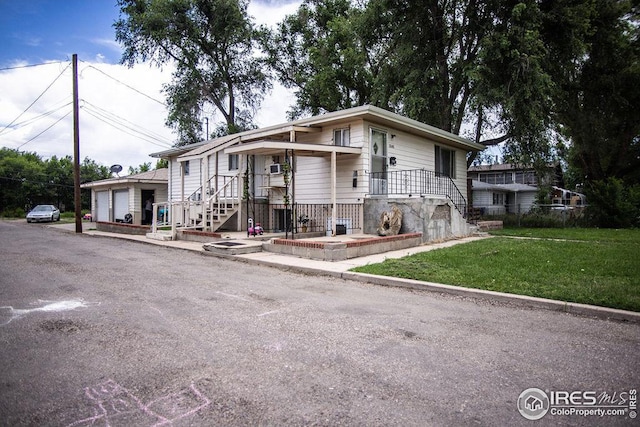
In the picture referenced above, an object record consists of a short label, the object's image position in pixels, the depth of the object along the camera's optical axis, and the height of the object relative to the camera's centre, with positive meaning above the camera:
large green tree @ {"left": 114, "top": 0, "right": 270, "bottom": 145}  29.62 +13.09
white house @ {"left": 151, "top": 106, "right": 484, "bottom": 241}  12.54 +1.11
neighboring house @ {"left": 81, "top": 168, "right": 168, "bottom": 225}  24.11 +1.06
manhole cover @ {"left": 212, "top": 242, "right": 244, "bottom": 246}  10.80 -0.97
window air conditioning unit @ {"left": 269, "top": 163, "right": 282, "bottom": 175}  13.07 +1.39
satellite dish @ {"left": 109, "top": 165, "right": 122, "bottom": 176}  24.14 +2.63
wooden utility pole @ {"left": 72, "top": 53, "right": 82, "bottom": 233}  17.75 +3.14
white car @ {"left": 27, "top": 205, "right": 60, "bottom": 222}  27.66 -0.24
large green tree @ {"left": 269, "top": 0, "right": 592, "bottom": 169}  17.17 +7.78
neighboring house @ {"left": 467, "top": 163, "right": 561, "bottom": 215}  31.31 +1.52
